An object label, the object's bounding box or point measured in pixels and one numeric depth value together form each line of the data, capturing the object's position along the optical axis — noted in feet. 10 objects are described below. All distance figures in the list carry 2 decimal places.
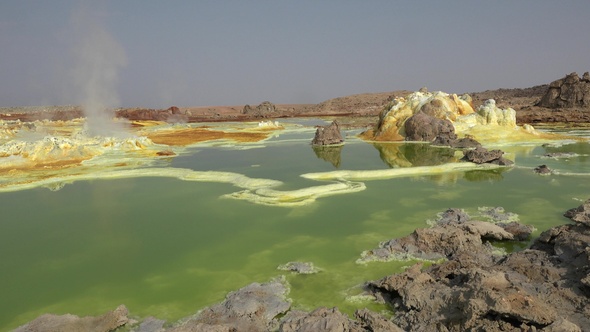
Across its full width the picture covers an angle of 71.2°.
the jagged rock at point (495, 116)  104.58
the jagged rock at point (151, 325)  21.36
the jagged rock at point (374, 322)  18.58
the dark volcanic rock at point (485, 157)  65.67
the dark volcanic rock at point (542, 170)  57.06
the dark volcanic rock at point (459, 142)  88.32
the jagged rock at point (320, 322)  18.12
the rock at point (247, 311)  19.77
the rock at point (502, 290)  17.42
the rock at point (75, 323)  20.94
